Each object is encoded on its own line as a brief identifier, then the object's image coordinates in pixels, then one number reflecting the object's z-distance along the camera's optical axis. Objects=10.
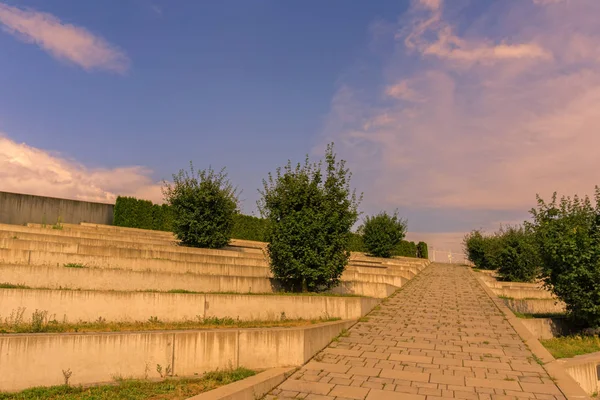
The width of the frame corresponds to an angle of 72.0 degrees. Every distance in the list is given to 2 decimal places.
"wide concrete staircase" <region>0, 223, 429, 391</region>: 5.07
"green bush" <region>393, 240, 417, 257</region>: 48.14
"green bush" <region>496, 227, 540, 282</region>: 23.20
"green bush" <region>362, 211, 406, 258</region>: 28.97
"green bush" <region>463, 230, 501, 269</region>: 30.31
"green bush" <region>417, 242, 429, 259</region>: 53.75
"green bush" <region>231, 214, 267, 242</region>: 28.89
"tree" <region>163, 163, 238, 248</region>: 16.36
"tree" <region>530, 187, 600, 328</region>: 10.73
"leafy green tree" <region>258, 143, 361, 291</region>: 10.80
